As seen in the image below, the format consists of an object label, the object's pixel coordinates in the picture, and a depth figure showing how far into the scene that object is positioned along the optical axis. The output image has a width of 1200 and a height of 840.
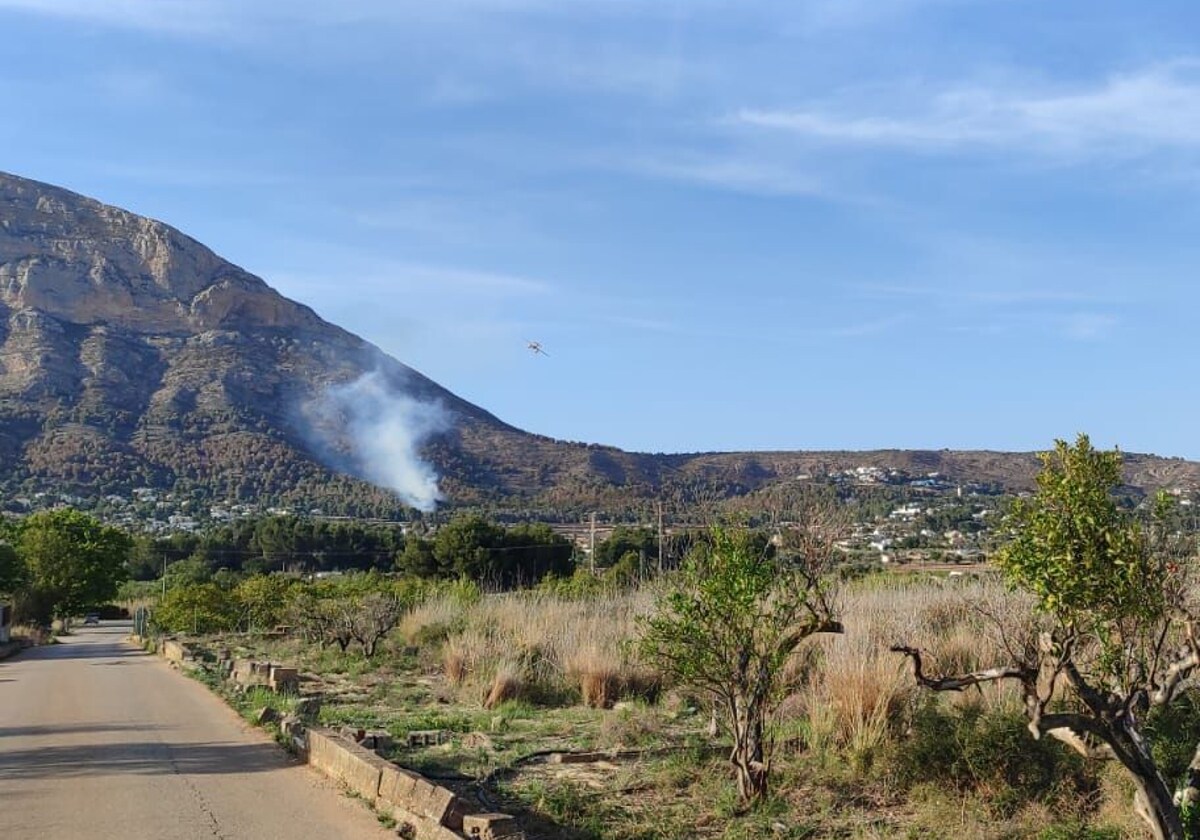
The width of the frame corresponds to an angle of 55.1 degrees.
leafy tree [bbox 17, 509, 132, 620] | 62.97
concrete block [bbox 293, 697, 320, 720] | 14.53
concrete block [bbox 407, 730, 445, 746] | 13.13
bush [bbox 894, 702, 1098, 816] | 9.02
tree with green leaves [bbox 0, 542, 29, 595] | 52.91
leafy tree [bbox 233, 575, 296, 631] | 38.56
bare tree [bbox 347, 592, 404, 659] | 26.47
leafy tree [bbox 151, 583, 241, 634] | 45.47
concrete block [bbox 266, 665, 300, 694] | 19.17
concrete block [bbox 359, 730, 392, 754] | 12.27
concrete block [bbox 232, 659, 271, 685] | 20.50
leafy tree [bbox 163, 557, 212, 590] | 67.62
